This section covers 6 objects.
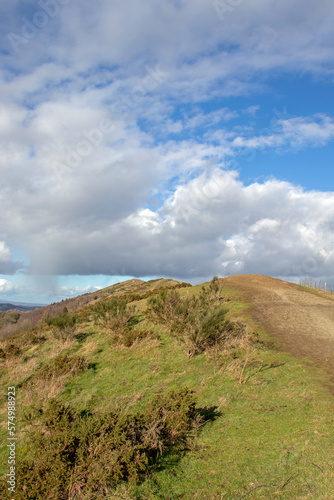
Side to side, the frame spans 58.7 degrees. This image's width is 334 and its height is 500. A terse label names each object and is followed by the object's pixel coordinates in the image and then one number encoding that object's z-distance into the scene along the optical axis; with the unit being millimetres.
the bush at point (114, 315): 15383
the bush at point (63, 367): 11188
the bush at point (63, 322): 15844
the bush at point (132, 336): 13219
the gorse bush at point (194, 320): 11656
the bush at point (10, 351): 14152
